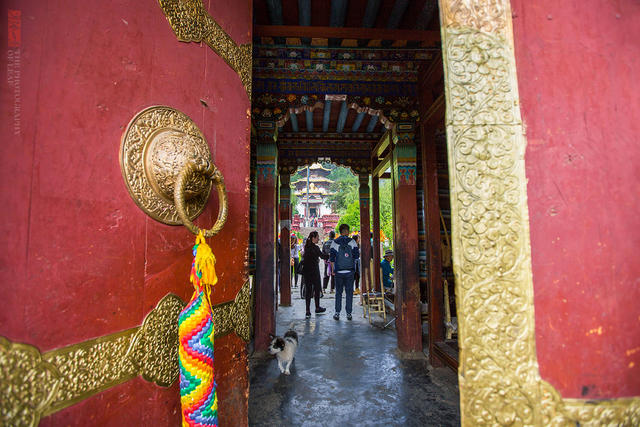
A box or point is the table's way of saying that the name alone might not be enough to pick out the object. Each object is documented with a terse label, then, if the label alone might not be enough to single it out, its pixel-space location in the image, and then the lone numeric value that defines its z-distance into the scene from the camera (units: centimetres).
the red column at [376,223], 846
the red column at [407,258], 473
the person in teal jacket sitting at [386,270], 830
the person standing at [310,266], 690
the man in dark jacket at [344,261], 659
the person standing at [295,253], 1157
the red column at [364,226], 907
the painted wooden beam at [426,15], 345
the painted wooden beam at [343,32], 374
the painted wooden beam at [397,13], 351
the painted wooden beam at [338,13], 351
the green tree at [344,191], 3133
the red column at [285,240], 849
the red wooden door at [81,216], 90
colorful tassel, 124
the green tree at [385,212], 2085
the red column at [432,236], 435
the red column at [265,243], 504
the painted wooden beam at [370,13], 350
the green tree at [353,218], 2138
